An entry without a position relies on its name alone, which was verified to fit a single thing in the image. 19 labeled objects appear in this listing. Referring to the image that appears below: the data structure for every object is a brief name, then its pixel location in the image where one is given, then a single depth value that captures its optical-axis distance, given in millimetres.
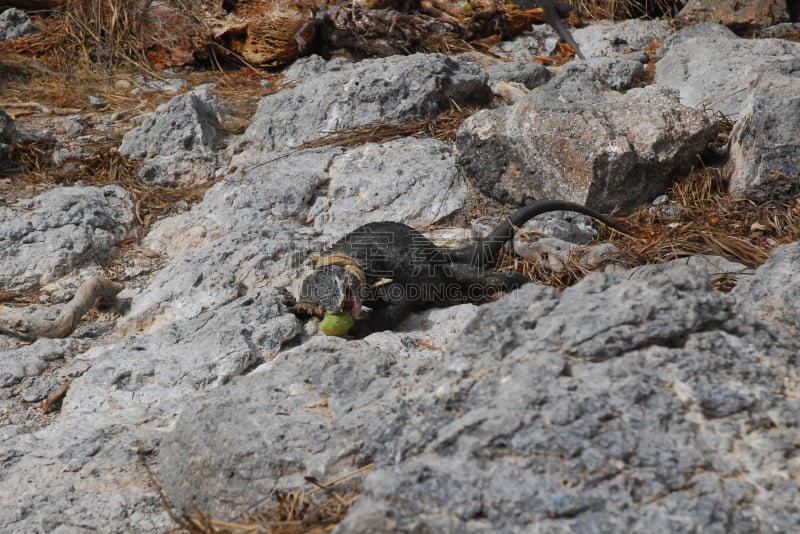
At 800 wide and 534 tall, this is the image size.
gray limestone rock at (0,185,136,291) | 9812
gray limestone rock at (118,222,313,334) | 8711
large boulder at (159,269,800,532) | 3637
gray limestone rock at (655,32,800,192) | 9289
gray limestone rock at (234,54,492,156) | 12078
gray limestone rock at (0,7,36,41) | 16297
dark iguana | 8195
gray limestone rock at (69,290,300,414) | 7148
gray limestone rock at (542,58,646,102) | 12133
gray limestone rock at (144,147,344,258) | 10273
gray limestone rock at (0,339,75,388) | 7891
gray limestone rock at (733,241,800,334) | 5203
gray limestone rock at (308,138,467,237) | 10430
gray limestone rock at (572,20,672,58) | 15750
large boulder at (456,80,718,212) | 9891
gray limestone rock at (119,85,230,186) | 12047
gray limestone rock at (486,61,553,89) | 13437
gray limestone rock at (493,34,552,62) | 15859
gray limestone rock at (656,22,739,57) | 14352
